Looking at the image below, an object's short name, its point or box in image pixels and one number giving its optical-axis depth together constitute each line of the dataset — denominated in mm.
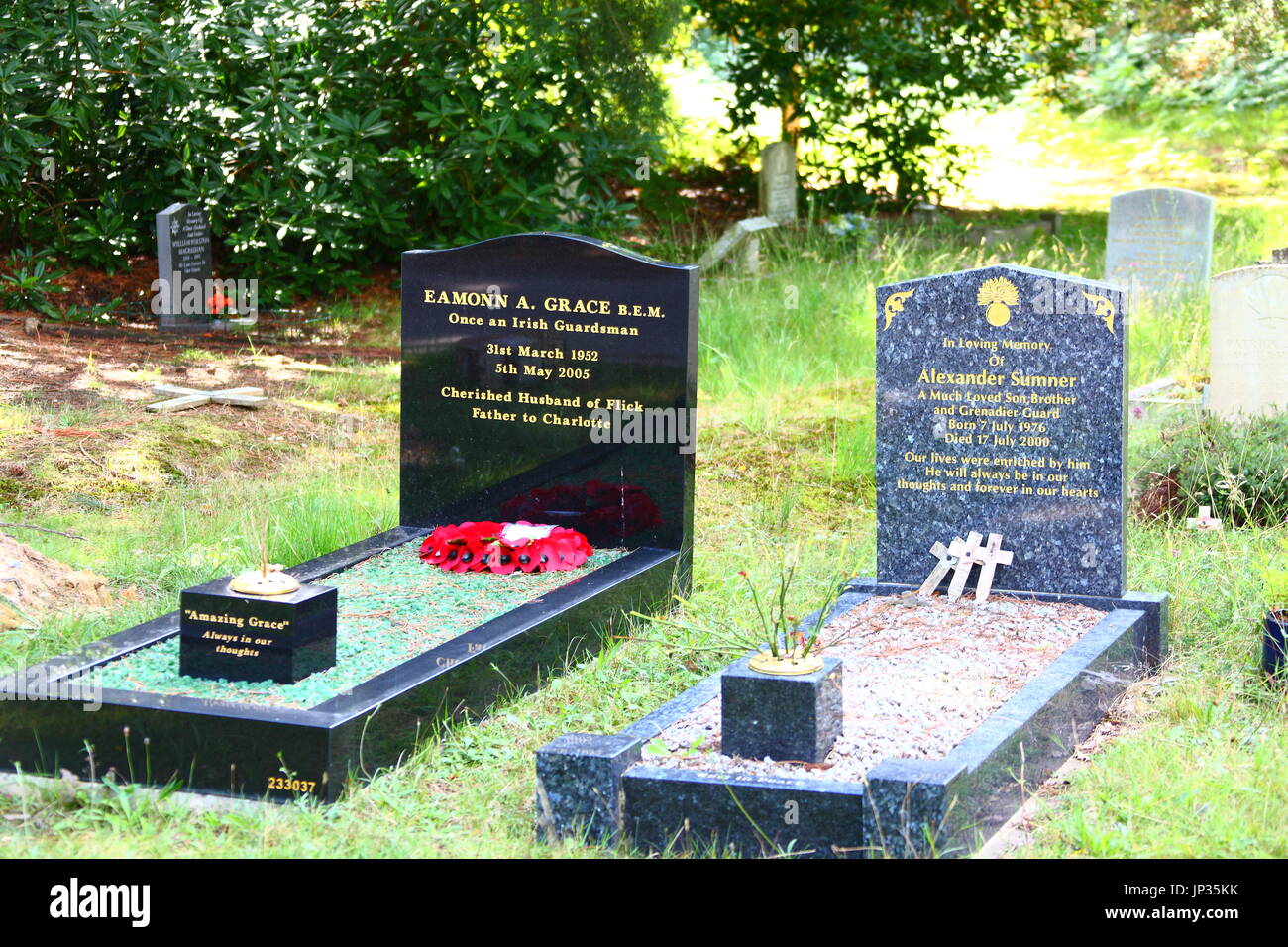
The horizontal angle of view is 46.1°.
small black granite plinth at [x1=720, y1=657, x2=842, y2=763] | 4293
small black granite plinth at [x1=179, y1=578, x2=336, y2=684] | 4828
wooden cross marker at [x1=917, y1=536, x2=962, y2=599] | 6004
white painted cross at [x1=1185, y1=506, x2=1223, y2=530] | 7016
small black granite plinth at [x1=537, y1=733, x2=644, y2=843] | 4199
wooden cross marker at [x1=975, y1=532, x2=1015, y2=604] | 5945
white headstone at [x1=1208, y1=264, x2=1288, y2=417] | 8305
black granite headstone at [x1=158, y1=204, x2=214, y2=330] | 11180
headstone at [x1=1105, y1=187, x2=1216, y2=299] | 12039
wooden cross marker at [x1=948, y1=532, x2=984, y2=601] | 5961
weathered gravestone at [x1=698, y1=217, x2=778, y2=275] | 13641
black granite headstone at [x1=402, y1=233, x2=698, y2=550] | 6340
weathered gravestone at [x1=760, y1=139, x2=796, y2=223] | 15242
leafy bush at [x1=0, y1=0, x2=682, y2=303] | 11328
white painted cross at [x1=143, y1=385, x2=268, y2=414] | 9010
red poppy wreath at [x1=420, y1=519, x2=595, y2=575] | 6195
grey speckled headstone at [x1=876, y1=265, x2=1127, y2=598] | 5816
